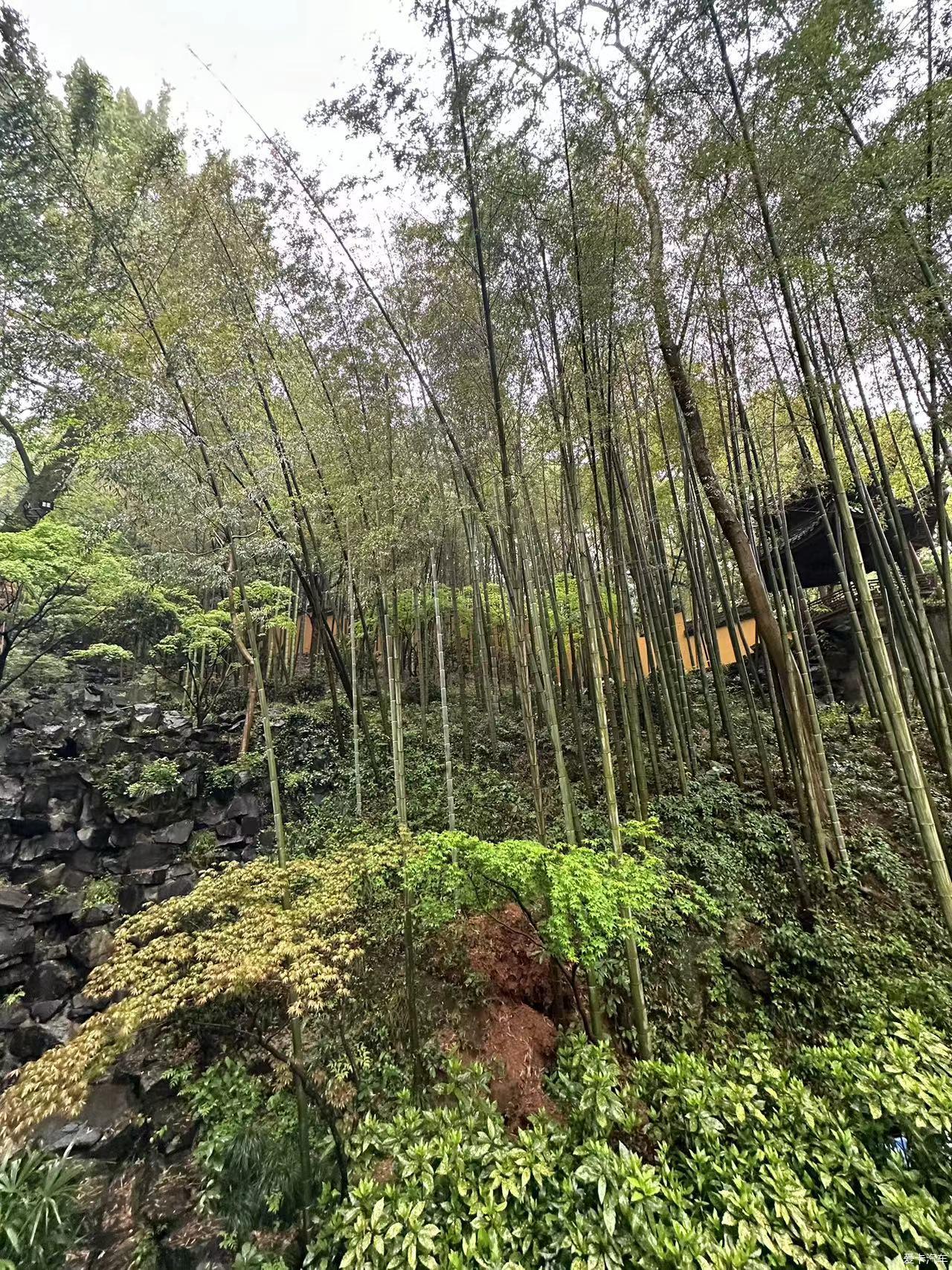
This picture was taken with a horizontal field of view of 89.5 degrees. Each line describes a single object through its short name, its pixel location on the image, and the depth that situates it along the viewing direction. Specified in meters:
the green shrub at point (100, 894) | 4.95
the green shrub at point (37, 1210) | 2.47
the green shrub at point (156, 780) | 5.79
